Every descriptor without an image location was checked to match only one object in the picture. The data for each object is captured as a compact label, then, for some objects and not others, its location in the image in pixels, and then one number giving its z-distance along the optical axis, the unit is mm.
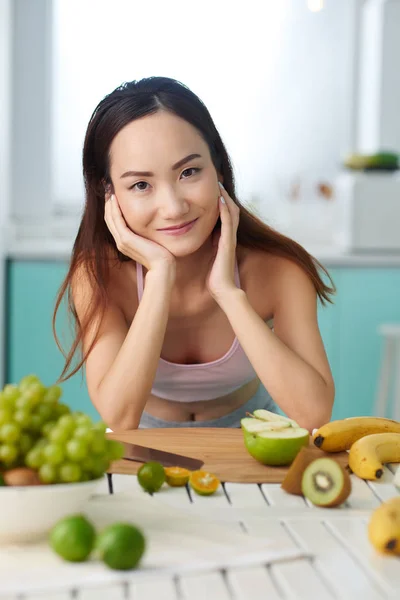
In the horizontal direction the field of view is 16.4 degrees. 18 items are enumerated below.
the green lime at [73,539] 1196
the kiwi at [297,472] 1421
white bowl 1222
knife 1525
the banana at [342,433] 1589
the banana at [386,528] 1245
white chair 3756
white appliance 3869
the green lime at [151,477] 1420
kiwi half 1378
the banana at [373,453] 1496
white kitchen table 1166
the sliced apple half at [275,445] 1514
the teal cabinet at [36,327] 3709
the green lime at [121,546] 1188
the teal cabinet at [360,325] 3795
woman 1867
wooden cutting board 1501
